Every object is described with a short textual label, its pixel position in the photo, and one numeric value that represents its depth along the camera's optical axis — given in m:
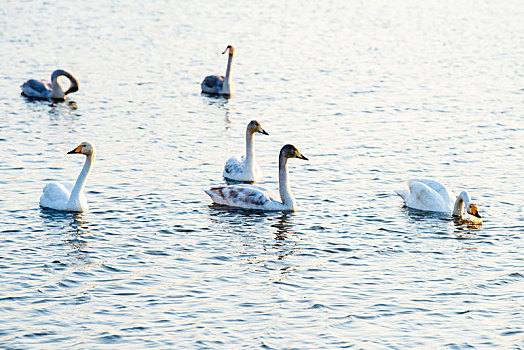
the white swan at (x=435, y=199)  18.81
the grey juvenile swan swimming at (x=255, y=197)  19.22
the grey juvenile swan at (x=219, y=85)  32.16
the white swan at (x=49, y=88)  30.62
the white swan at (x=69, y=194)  18.48
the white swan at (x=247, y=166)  21.48
